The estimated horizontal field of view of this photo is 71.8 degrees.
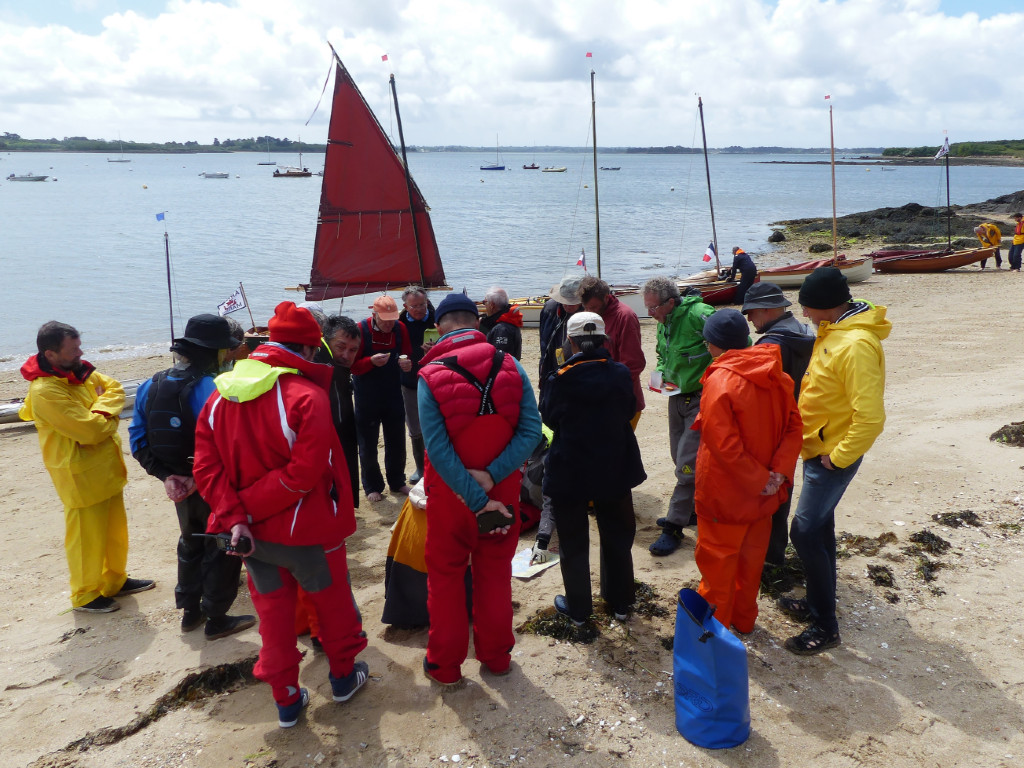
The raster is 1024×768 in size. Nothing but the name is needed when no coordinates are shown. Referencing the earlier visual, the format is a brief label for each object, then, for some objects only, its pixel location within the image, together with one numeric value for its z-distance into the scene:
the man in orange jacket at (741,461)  3.32
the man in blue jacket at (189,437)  3.60
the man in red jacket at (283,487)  2.89
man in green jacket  4.79
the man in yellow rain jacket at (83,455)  4.04
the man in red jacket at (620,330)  4.90
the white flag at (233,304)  8.49
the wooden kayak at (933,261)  21.31
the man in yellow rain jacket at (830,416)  3.33
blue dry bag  2.84
